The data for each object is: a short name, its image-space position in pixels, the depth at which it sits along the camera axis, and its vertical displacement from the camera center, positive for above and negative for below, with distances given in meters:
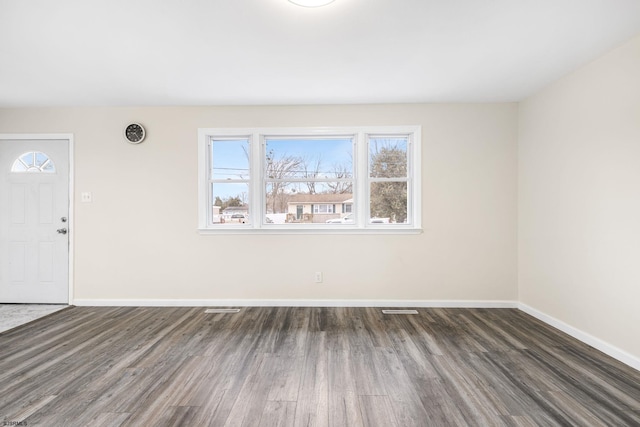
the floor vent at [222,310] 3.53 -1.17
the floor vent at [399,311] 3.48 -1.15
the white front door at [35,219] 3.76 -0.09
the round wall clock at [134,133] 3.70 +0.99
